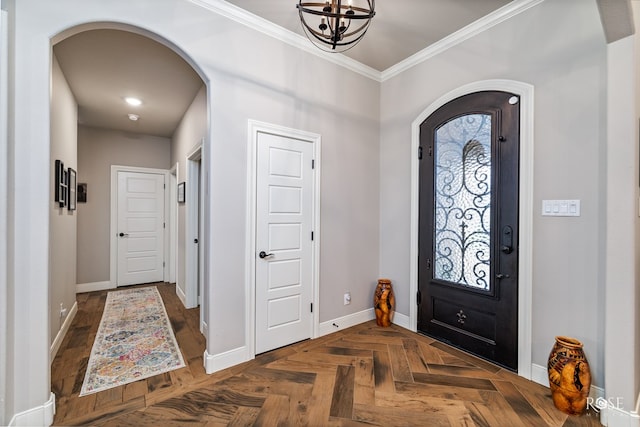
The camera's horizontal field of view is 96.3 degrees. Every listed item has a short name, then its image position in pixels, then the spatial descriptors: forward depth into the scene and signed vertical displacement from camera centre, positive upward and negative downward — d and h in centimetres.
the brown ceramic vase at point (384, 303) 320 -102
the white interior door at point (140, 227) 516 -32
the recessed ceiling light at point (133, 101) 376 +146
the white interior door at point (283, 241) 259 -28
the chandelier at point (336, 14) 159 +114
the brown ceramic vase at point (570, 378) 179 -104
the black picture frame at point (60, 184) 279 +25
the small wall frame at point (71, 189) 337 +24
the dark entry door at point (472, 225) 234 -11
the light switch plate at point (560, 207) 202 +5
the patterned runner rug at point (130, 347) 223 -130
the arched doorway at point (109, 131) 271 +122
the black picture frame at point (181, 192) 415 +27
